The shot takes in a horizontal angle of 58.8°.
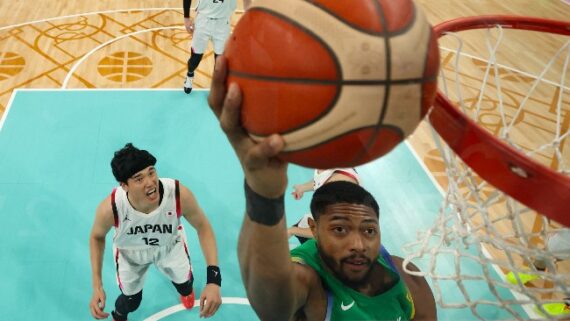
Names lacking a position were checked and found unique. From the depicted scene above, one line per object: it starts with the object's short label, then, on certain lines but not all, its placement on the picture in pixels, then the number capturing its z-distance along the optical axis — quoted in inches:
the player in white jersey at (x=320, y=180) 115.5
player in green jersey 43.6
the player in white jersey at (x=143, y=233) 99.7
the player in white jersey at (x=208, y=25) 194.2
